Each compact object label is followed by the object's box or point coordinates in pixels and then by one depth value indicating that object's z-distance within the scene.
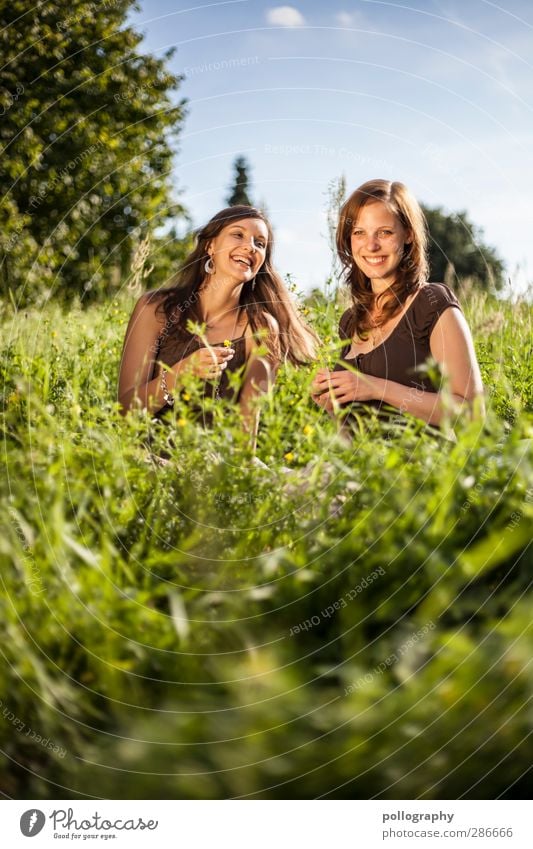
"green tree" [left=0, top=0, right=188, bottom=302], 5.73
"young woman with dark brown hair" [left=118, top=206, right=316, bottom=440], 3.29
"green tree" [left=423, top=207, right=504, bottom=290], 13.94
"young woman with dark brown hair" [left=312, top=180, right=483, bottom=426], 2.84
